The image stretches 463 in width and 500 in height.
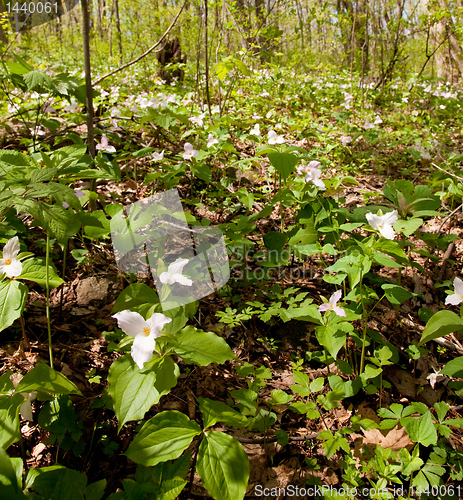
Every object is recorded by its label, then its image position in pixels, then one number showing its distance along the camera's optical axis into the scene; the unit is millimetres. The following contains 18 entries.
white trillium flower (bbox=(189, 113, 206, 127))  3289
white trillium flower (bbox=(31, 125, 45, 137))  2993
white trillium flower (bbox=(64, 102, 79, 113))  3043
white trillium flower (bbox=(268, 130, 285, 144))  2658
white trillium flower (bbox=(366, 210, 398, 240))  1403
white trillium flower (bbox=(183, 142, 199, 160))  2585
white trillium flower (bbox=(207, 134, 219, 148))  3088
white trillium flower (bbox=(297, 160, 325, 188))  1981
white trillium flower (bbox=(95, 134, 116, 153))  2363
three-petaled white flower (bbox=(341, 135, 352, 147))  3461
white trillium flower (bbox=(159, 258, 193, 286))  1266
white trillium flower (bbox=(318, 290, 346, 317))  1459
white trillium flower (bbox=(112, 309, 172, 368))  1047
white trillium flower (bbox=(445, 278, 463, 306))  1297
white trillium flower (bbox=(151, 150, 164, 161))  2491
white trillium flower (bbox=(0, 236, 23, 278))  1243
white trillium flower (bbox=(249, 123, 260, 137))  3182
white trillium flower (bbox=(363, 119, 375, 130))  4176
